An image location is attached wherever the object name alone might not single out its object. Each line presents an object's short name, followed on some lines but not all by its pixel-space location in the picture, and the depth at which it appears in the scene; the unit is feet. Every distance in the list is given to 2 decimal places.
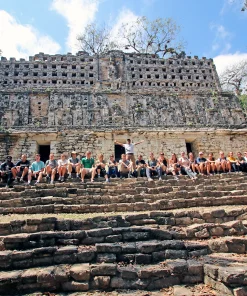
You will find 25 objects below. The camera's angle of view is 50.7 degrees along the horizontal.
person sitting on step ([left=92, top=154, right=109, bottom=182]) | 33.30
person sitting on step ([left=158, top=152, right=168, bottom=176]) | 34.25
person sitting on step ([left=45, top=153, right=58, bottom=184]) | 30.32
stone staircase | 14.73
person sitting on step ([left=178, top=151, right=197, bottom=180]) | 33.99
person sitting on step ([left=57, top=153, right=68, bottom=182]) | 30.85
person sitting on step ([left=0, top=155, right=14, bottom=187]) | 29.56
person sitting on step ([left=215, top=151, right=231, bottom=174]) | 35.81
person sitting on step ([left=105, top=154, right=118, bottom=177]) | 34.19
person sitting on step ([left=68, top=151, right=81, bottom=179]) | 32.53
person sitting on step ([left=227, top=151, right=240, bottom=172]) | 36.06
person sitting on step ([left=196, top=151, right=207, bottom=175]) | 35.25
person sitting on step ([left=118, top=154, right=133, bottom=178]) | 34.12
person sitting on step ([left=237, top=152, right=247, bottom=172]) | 35.83
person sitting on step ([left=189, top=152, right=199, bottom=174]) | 35.50
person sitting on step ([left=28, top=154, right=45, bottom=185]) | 30.30
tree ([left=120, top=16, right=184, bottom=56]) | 104.27
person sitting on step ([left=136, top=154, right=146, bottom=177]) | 34.45
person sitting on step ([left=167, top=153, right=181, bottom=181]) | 34.14
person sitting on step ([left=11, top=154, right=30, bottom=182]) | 31.04
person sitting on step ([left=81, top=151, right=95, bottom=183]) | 34.94
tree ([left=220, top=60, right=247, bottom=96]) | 97.77
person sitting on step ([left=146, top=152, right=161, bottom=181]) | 32.96
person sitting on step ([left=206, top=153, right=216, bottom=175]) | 35.32
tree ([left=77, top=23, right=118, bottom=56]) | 102.73
